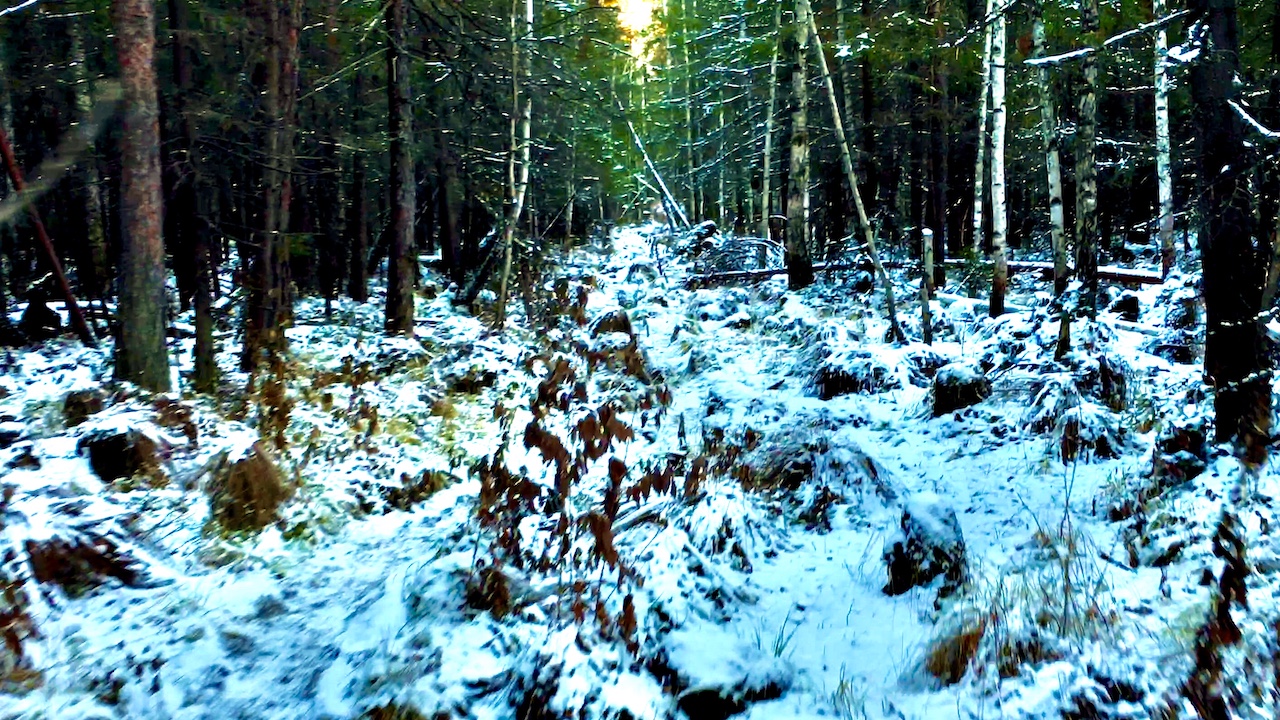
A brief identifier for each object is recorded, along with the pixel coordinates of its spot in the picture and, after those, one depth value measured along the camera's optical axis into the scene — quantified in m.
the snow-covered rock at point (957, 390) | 8.62
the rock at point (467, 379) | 9.58
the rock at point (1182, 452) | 5.73
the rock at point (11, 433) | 5.81
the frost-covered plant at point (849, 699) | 4.09
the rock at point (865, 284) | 16.00
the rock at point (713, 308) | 15.91
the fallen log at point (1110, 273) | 15.85
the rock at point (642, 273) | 21.45
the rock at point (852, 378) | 9.94
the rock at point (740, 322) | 14.64
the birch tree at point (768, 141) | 20.75
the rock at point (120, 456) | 5.70
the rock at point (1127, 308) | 12.67
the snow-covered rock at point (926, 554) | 5.20
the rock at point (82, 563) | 4.54
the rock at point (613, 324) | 13.42
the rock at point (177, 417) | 6.50
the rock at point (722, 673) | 4.15
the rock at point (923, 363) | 10.28
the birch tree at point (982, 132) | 16.77
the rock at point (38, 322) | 12.15
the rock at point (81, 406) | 6.54
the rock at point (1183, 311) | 10.99
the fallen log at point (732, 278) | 18.97
